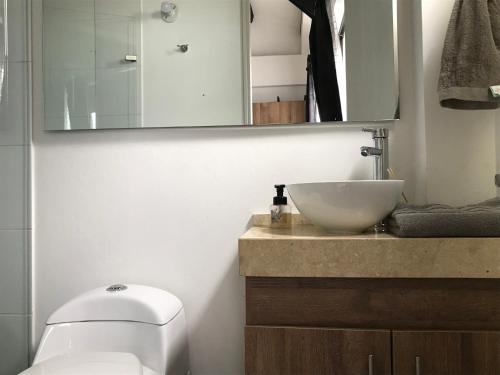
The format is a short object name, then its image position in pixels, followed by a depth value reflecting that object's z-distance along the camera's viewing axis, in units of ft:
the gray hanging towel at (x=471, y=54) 3.12
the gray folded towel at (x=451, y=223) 2.54
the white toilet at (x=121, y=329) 3.44
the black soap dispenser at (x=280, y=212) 3.61
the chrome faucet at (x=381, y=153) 3.54
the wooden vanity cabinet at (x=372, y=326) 2.54
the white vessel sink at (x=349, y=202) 2.86
